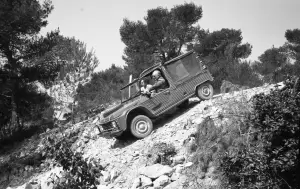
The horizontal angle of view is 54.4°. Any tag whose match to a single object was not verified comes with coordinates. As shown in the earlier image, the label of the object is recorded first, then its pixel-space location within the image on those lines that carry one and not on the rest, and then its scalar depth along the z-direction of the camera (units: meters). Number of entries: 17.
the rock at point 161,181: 5.97
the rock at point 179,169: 6.30
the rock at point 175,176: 6.10
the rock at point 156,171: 6.32
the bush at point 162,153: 6.93
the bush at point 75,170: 4.12
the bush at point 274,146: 3.82
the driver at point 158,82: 9.26
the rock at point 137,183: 6.26
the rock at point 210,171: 5.76
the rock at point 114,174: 7.42
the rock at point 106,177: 7.48
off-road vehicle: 8.52
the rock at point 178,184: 5.73
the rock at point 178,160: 6.71
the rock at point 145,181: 6.12
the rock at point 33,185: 9.16
